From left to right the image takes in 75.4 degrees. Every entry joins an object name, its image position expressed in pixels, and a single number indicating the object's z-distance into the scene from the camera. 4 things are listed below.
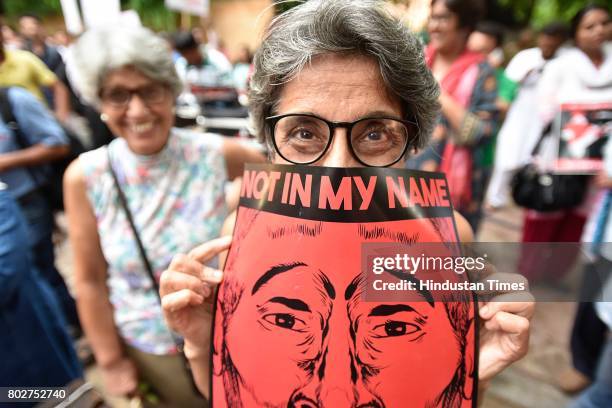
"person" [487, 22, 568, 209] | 2.63
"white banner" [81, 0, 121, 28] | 3.60
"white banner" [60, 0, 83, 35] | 5.57
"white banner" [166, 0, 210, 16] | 6.44
